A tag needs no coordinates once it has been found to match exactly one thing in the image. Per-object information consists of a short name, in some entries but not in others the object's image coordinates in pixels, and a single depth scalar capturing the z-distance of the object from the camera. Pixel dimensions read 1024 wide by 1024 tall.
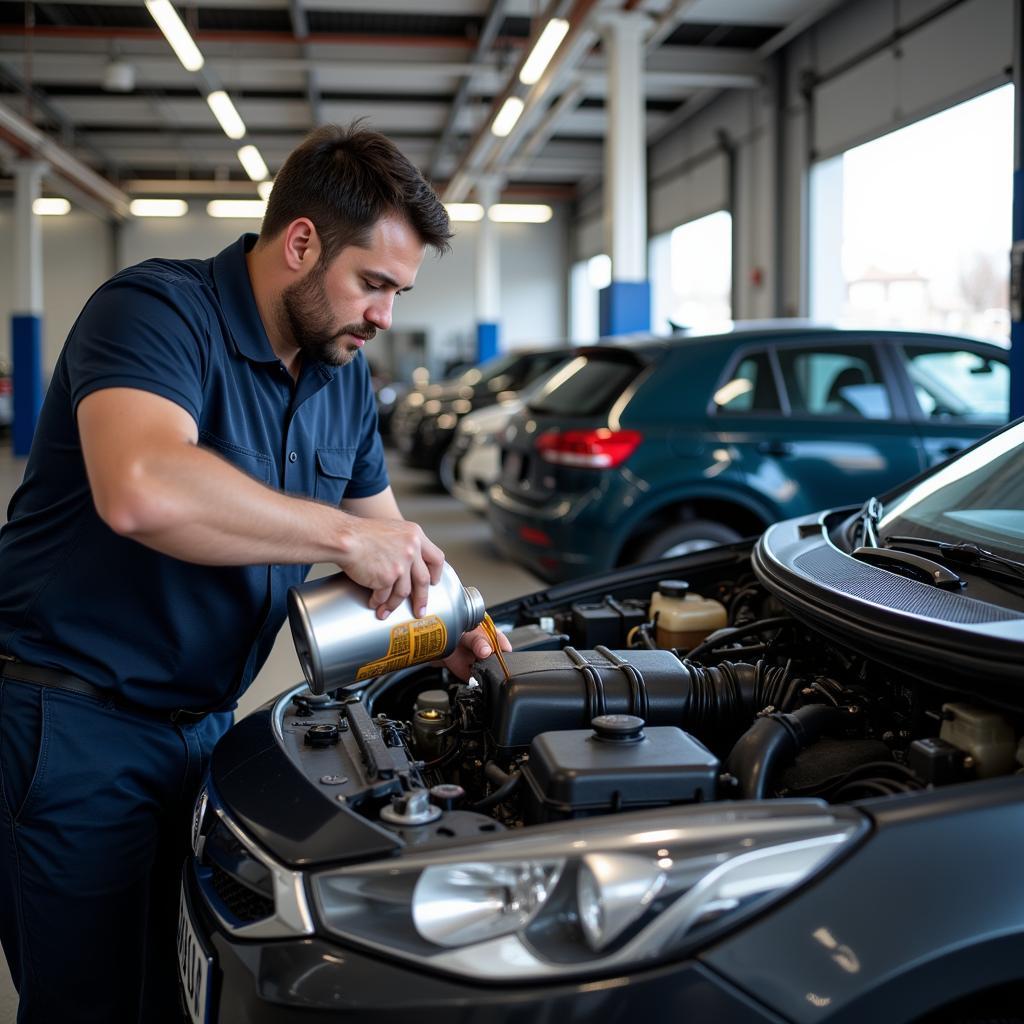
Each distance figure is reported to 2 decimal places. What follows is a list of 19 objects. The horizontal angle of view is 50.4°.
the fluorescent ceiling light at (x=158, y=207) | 22.55
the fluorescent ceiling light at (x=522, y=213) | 23.47
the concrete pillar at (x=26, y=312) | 16.53
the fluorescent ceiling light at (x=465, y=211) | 22.06
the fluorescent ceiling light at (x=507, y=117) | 12.30
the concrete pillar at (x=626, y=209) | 10.10
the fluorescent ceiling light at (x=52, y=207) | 22.55
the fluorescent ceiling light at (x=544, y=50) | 9.37
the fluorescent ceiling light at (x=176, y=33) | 8.92
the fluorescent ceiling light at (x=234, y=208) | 22.78
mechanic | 1.67
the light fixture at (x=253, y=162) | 16.19
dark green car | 4.92
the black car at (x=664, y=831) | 1.20
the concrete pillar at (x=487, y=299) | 19.75
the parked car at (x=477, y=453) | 8.39
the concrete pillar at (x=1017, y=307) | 5.19
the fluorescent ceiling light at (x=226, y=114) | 12.19
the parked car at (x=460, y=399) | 10.50
